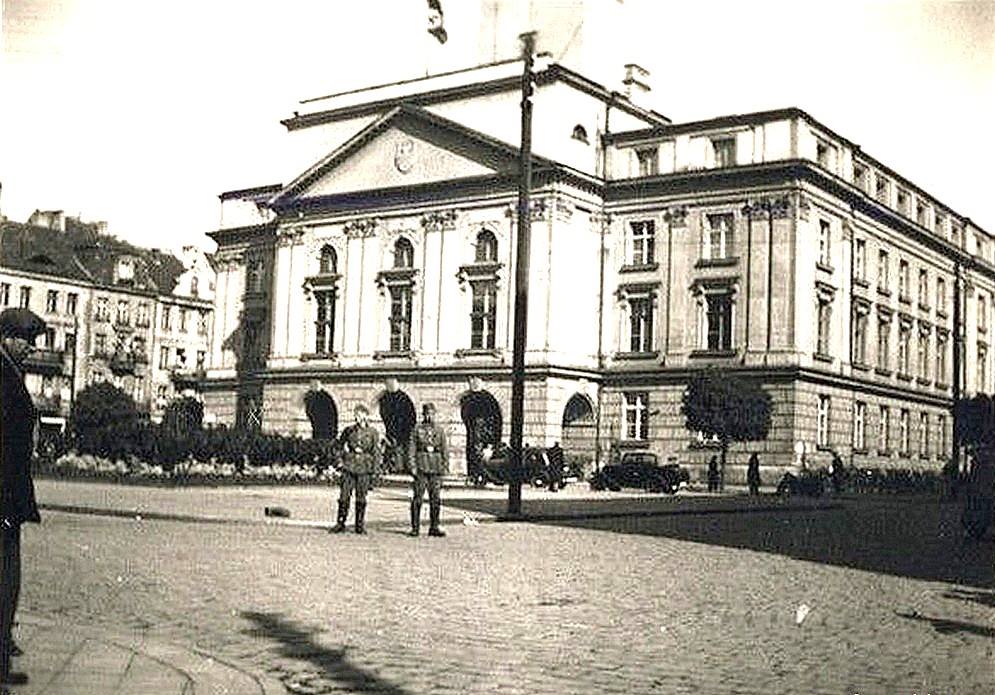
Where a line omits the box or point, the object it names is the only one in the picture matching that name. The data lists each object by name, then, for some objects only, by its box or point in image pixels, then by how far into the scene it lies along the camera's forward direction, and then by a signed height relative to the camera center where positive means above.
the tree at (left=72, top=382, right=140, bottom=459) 31.72 -0.23
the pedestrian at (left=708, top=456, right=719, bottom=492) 42.28 -1.03
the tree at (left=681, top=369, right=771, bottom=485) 40.81 +1.28
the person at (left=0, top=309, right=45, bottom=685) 6.11 -0.15
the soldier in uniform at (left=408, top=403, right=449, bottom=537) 17.14 -0.40
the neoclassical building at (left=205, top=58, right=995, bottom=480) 47.69 +7.33
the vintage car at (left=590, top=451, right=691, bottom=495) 39.16 -1.13
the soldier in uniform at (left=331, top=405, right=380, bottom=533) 17.47 -0.43
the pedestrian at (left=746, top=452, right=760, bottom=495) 40.38 -0.98
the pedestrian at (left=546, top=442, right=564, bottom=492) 39.06 -0.89
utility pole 21.42 +2.49
